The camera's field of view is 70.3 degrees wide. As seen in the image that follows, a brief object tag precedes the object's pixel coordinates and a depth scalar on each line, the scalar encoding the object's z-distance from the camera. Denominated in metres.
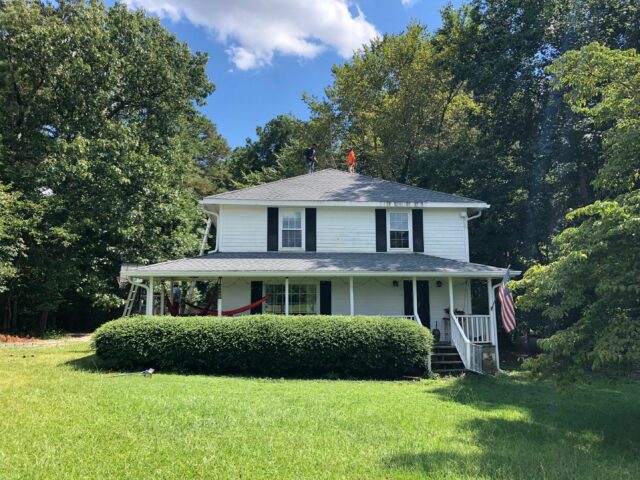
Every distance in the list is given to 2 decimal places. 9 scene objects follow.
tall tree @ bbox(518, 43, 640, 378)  5.60
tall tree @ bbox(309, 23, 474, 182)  24.44
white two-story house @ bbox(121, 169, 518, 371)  13.16
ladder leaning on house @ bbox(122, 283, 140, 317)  16.17
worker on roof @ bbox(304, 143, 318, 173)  19.83
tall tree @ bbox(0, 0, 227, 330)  19.30
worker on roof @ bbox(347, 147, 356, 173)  19.77
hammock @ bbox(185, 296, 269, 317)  13.23
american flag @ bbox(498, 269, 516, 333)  10.44
